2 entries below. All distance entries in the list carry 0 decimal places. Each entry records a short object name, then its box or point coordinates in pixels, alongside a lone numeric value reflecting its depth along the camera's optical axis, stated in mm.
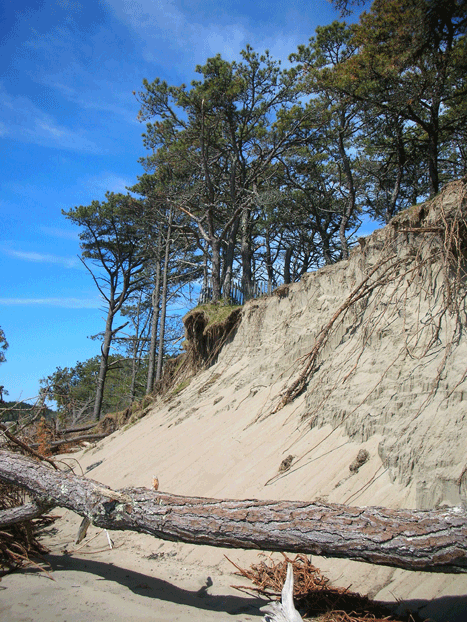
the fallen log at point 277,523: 2906
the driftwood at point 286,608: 3054
